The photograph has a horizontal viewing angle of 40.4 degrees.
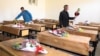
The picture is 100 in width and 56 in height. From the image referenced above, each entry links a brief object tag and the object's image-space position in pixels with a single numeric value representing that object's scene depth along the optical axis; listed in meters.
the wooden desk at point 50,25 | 6.41
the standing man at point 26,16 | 6.36
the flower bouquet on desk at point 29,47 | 1.91
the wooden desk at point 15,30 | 4.34
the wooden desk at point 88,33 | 3.51
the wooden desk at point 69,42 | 2.56
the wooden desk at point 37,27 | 5.40
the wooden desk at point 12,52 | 1.82
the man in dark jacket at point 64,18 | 5.04
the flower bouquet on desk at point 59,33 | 2.92
